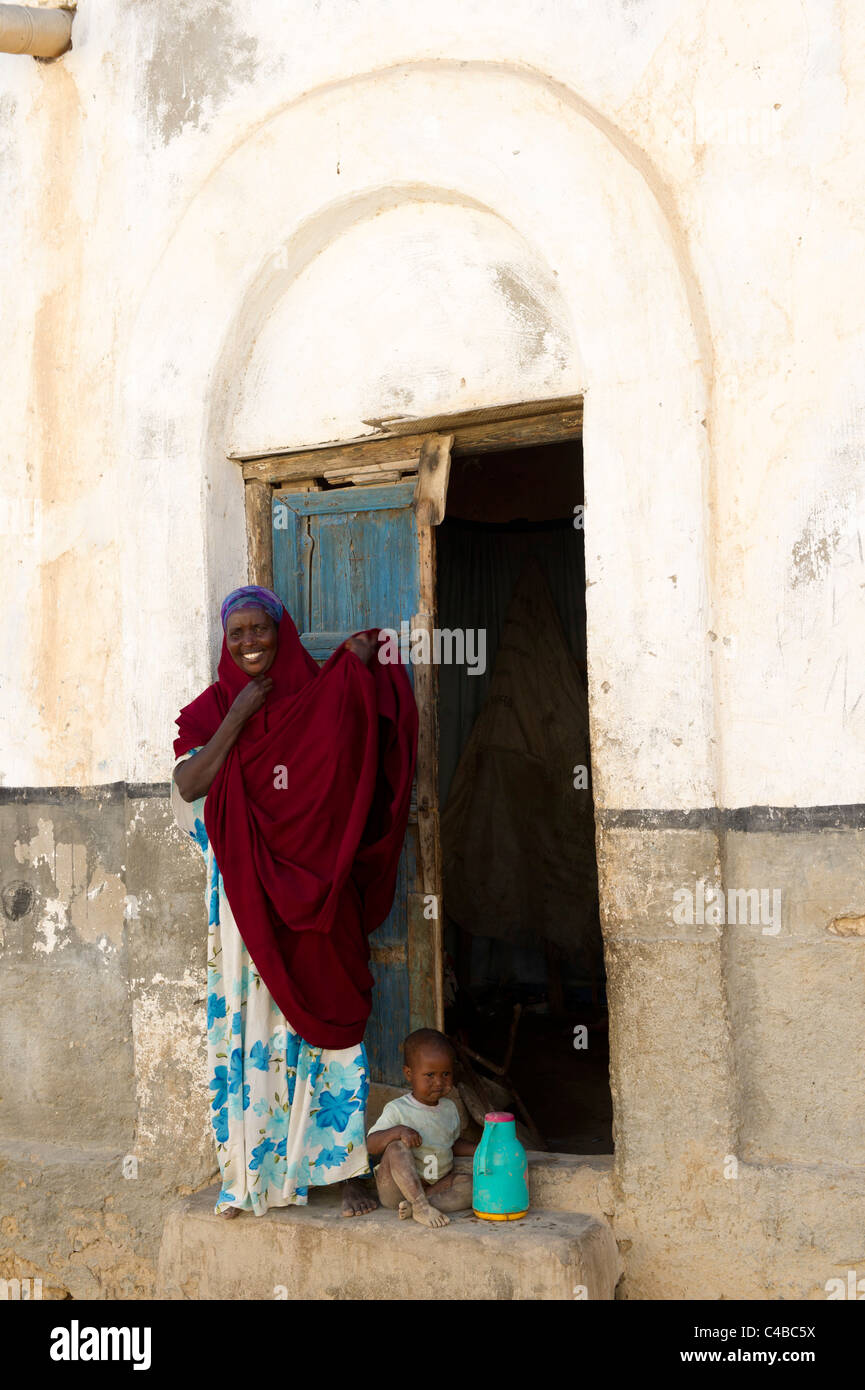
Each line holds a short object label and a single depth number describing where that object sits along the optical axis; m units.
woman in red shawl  3.59
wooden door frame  3.89
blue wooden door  4.05
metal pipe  4.19
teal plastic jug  3.42
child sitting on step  3.47
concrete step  3.25
